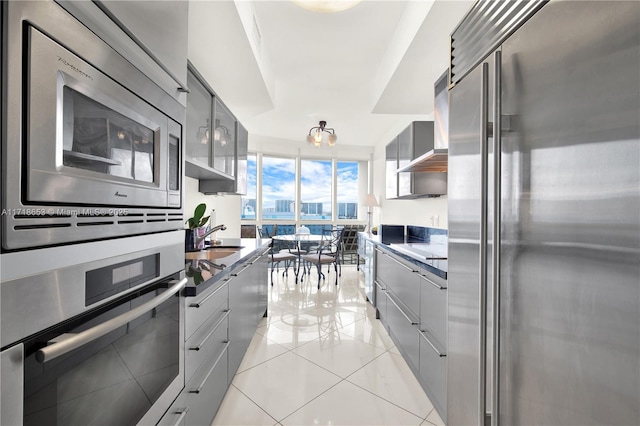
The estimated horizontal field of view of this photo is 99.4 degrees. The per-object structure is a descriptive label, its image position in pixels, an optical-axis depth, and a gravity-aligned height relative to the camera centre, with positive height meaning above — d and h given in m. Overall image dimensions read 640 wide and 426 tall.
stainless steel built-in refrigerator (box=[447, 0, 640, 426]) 0.55 +0.00
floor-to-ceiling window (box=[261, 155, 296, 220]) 5.97 +0.57
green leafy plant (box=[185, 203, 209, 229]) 2.58 -0.05
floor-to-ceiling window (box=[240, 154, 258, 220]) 5.80 +0.39
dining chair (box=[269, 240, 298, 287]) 4.62 -0.74
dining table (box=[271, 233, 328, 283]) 4.62 -0.43
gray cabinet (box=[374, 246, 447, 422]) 1.55 -0.75
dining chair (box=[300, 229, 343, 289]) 4.42 -0.72
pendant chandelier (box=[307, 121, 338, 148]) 4.25 +1.21
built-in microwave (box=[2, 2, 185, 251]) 0.50 +0.18
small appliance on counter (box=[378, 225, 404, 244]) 3.18 -0.24
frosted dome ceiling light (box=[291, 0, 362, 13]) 1.70 +1.32
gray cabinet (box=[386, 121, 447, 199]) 2.88 +0.44
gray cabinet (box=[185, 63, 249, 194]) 1.91 +0.61
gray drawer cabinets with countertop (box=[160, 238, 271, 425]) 1.17 -0.64
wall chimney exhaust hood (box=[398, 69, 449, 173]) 1.84 +0.64
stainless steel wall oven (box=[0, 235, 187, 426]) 0.51 -0.29
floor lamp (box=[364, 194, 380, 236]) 5.32 +0.23
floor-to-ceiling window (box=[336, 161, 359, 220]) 6.45 +0.59
